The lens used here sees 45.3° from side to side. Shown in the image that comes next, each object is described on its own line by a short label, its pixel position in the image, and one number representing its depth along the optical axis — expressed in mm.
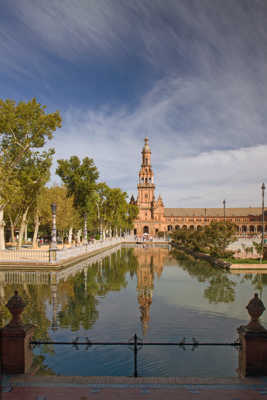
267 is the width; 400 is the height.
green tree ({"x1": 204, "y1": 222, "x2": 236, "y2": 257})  31375
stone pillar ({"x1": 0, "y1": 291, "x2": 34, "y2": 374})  6961
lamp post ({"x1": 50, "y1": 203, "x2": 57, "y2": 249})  27000
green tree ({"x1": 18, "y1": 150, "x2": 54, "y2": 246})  34219
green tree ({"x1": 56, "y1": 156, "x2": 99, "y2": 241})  46000
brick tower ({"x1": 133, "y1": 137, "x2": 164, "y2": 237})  138125
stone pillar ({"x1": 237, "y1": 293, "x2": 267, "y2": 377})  6957
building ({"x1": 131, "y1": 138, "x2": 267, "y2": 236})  138375
